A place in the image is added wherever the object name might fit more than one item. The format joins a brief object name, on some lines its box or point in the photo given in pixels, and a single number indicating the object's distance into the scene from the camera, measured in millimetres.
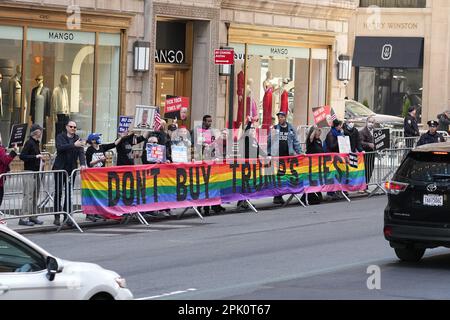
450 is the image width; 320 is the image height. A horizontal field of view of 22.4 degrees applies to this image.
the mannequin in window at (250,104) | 31391
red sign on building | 28828
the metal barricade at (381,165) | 26500
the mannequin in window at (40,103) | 25281
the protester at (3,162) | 18969
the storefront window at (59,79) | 25266
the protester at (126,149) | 21781
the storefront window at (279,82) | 31234
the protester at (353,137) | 26275
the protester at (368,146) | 26417
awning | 49688
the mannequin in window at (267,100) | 32156
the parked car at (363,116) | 41719
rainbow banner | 20203
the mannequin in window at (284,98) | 32938
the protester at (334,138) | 25750
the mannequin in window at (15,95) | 24828
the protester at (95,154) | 21141
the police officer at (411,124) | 31734
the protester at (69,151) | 20484
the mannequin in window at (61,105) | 25859
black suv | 14812
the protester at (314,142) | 25328
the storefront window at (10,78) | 24500
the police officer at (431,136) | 26281
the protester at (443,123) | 36662
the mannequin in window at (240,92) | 30922
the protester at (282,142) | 24625
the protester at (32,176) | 19469
